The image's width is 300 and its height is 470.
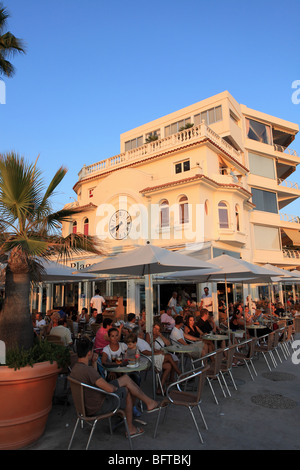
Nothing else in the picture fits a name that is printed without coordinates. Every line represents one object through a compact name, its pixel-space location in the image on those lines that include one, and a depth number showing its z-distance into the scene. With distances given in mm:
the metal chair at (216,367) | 5469
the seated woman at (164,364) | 6055
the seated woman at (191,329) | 8016
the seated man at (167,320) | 10898
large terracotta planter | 3912
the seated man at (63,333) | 7113
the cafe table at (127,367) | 4801
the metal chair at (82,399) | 3729
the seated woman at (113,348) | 5430
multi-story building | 18234
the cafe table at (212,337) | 7694
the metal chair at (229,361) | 5949
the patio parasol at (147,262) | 5871
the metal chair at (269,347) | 8117
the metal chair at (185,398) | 4227
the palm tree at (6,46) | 10453
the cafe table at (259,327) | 9681
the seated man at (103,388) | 3943
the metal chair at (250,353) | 7188
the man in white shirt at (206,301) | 13039
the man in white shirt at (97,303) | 12745
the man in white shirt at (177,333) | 7215
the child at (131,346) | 5703
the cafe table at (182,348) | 6094
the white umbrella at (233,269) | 8336
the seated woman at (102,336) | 6699
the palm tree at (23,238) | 4727
